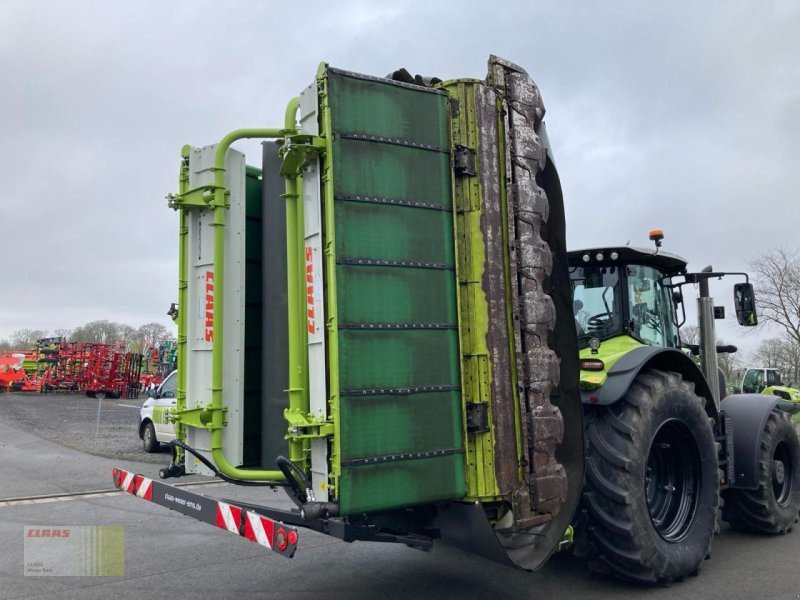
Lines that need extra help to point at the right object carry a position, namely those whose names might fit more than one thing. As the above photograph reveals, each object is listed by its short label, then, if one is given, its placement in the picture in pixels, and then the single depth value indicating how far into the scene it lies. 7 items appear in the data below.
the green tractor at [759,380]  25.00
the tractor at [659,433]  4.64
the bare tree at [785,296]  31.56
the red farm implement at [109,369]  31.75
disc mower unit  3.52
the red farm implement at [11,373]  33.53
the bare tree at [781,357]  40.22
